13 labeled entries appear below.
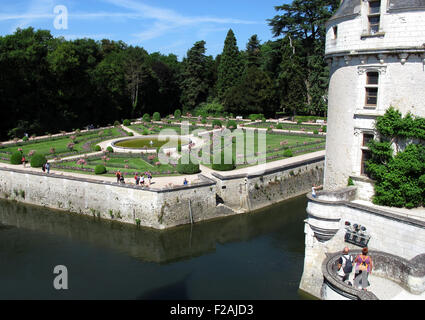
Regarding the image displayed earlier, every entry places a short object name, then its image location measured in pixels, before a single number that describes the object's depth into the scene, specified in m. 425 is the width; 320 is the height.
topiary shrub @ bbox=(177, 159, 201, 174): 24.66
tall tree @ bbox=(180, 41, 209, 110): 67.06
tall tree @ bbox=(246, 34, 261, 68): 64.56
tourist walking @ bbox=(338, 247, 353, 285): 10.20
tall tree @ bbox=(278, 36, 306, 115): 49.94
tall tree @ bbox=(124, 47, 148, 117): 61.12
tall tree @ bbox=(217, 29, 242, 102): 61.72
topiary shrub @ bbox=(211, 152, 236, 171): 25.12
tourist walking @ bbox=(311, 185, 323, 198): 12.80
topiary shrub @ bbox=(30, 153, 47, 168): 26.42
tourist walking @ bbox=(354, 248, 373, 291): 9.51
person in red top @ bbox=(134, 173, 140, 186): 21.92
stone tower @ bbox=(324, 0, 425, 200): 11.36
